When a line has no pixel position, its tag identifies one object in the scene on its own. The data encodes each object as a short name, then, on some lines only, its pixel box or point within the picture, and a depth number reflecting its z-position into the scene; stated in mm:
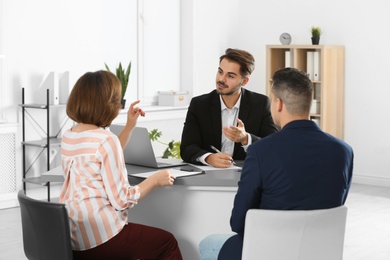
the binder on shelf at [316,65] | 7363
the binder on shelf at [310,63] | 7445
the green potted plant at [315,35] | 7387
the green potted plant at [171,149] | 3990
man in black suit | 3965
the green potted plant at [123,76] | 6953
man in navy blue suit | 2480
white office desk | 3164
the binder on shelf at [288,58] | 7617
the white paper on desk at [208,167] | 3447
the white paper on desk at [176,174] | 3191
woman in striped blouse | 2801
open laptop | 3445
